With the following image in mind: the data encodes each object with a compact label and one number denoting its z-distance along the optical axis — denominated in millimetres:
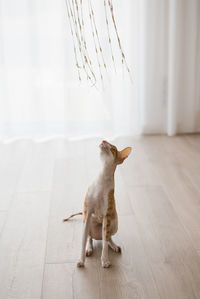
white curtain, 3135
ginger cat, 1586
